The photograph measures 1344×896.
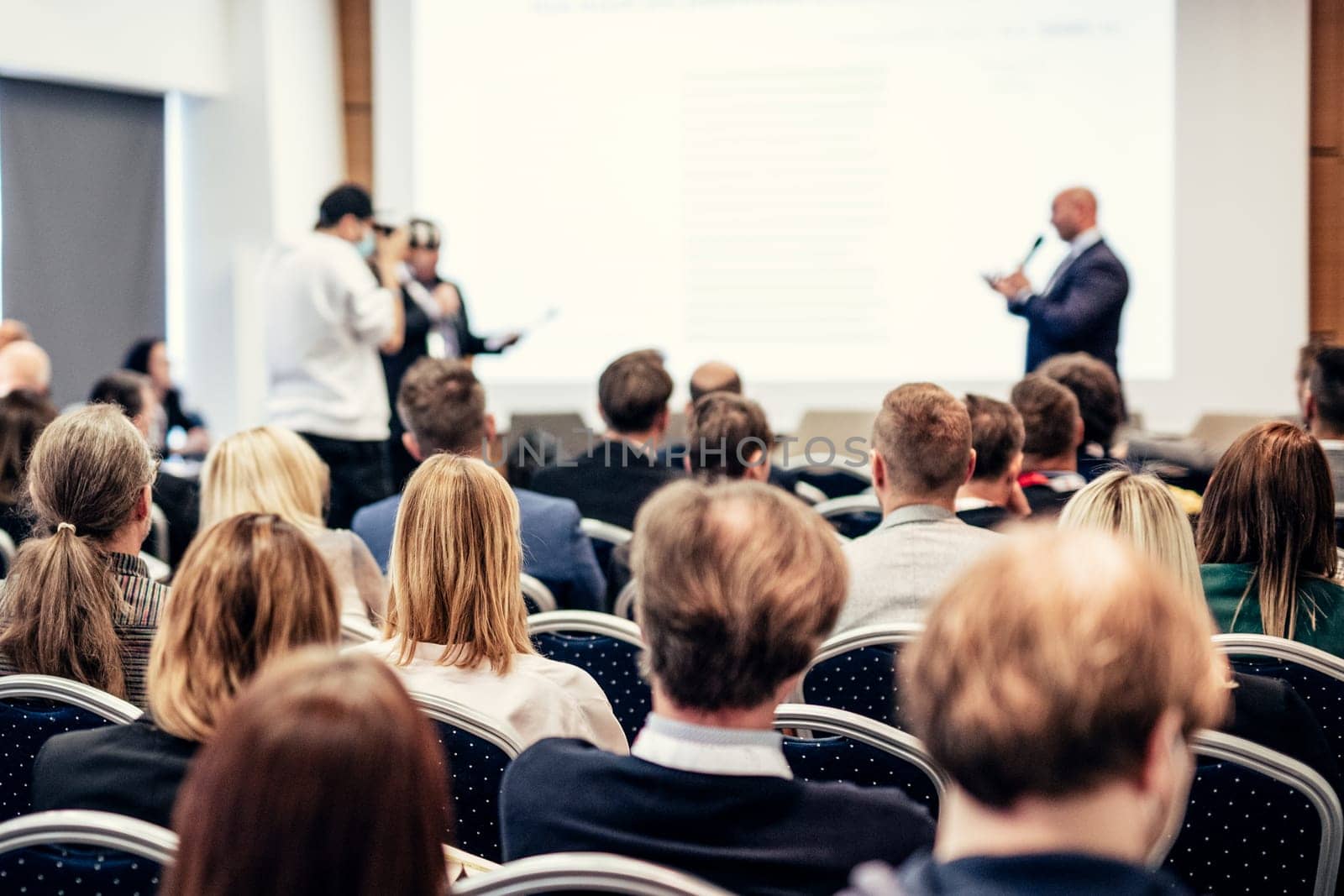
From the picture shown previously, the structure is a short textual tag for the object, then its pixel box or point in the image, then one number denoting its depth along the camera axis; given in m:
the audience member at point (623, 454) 3.61
